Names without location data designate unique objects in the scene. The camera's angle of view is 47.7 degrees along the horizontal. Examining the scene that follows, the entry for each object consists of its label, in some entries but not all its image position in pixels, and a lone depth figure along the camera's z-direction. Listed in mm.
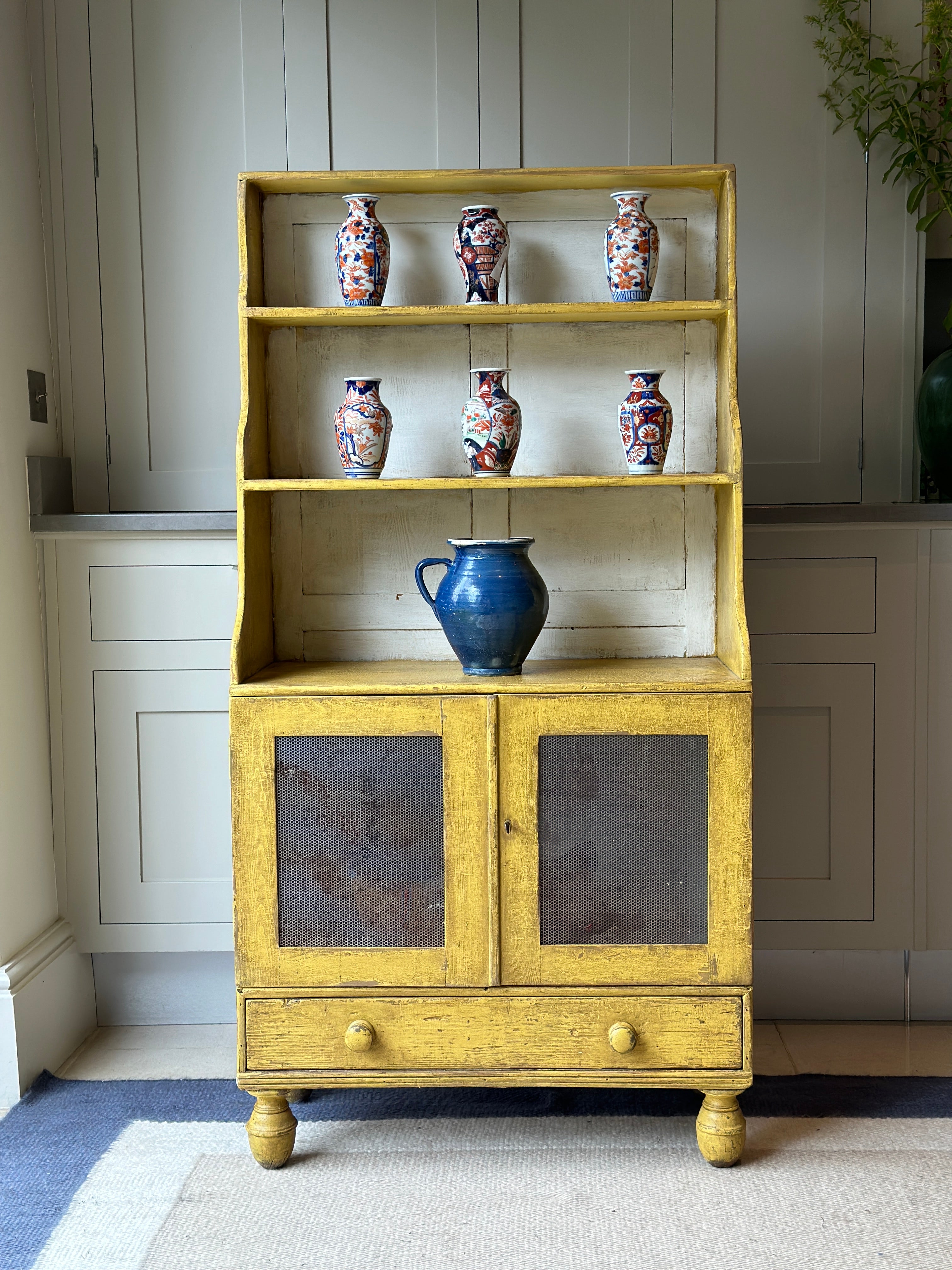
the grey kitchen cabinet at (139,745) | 2311
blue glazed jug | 1859
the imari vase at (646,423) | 1932
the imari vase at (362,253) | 1933
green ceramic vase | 2287
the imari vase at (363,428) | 1944
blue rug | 1973
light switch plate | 2324
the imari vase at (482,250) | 1921
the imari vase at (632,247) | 1909
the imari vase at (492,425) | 1935
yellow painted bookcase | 1806
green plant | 2342
